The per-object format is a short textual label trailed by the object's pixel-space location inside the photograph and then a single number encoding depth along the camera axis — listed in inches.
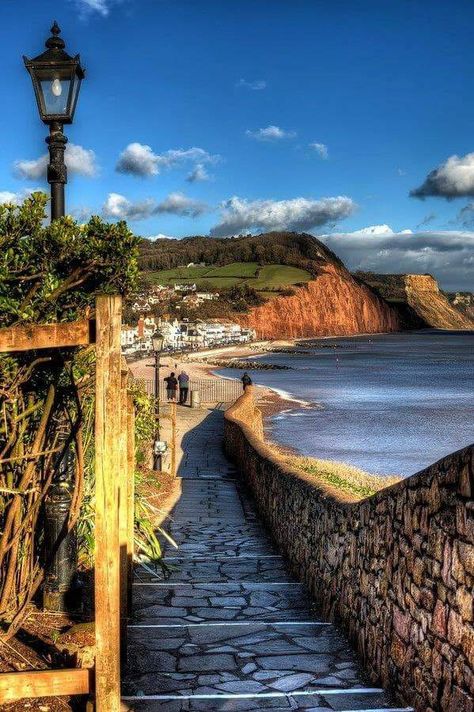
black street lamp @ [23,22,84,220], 225.8
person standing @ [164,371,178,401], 1129.7
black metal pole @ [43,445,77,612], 203.2
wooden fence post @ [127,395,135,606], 229.5
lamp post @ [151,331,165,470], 609.3
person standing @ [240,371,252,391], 1056.7
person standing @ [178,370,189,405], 1230.3
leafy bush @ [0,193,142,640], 186.1
